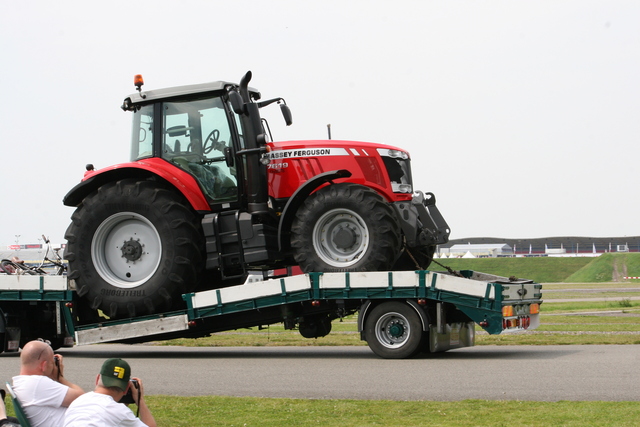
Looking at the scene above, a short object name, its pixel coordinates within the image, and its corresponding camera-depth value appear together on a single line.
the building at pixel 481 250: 140.00
